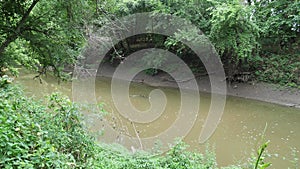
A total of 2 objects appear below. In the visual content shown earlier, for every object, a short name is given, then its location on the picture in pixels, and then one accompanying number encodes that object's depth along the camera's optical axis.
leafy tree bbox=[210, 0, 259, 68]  6.88
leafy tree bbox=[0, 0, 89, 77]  2.78
